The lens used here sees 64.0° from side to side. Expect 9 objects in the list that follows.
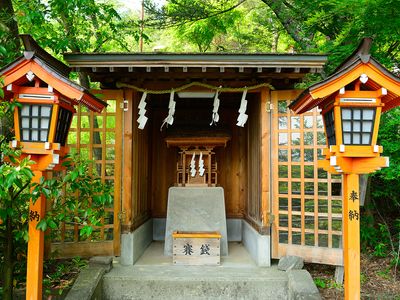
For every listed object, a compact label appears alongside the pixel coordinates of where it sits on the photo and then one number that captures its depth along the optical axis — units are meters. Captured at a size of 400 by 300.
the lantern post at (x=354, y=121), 3.71
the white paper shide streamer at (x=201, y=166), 7.64
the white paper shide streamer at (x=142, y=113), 6.13
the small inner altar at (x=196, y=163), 7.64
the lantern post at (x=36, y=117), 3.75
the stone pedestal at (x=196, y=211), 7.21
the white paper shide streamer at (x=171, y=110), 6.18
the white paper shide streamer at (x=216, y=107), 6.26
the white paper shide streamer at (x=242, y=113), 6.09
